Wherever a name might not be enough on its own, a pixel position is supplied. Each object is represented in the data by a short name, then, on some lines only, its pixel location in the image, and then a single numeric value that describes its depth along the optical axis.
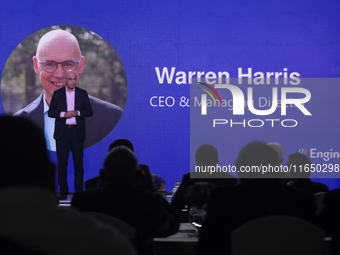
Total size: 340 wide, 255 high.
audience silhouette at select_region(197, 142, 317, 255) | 8.47
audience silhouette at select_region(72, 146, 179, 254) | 8.79
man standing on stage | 17.10
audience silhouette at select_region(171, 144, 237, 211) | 14.54
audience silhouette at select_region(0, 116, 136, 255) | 3.16
